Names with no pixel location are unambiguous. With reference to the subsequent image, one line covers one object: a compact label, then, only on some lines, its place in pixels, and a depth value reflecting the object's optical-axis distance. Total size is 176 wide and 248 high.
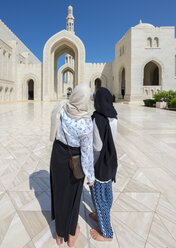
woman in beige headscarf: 1.25
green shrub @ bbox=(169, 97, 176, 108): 12.77
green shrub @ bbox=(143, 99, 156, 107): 15.77
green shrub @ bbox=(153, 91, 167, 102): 14.31
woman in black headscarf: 1.34
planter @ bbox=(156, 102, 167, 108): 14.30
